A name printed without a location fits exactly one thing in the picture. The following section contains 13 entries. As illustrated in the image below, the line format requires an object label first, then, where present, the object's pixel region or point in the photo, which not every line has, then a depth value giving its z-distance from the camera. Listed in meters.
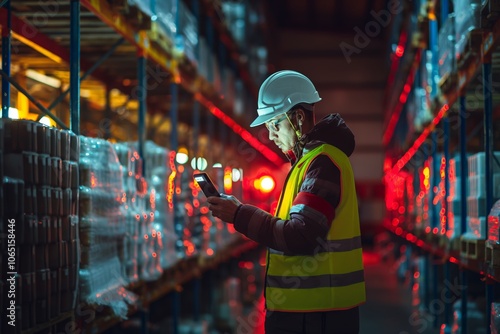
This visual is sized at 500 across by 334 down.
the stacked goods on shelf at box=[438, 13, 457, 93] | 7.78
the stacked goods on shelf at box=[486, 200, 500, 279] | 4.91
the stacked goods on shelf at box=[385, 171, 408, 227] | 18.34
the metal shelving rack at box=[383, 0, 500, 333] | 5.70
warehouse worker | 3.39
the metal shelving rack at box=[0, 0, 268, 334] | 5.08
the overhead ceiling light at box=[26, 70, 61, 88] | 8.66
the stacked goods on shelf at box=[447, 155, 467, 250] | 7.71
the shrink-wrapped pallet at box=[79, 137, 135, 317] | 4.90
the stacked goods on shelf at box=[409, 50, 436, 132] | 10.71
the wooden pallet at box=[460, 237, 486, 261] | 6.04
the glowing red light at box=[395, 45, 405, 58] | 17.84
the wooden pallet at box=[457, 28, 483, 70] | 5.87
